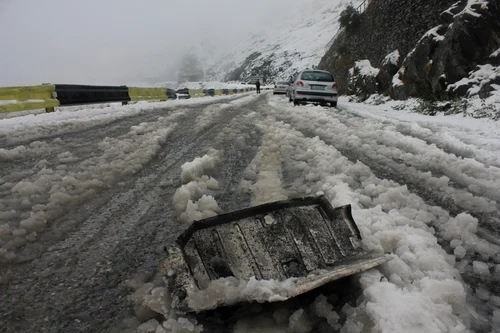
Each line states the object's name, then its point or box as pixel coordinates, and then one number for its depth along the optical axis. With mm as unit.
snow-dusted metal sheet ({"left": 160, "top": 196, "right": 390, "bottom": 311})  1511
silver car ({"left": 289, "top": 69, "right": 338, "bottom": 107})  11984
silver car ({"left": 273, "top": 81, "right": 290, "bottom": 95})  28469
